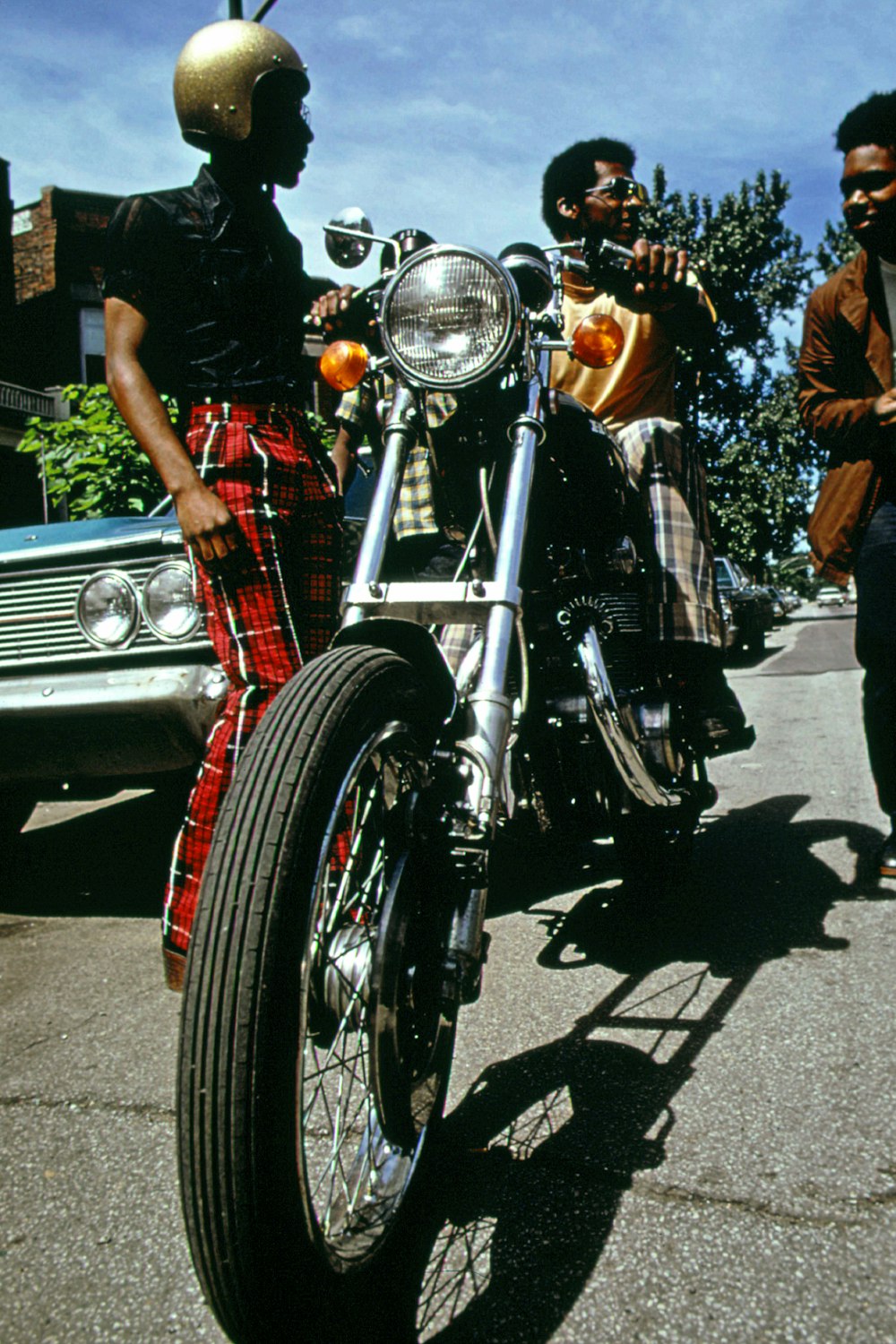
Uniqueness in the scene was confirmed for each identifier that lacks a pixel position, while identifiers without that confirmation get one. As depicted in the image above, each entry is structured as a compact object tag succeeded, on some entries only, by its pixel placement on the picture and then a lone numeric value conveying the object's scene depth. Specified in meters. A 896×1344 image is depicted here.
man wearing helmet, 2.12
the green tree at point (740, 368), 26.09
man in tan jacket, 3.12
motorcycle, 1.13
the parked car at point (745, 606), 16.19
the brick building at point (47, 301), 20.70
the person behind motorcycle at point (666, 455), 2.77
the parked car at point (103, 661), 2.94
